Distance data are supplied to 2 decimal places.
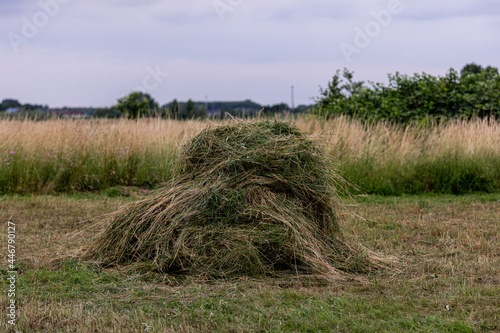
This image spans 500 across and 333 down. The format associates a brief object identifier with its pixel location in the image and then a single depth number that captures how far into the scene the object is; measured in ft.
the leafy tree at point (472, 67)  90.38
